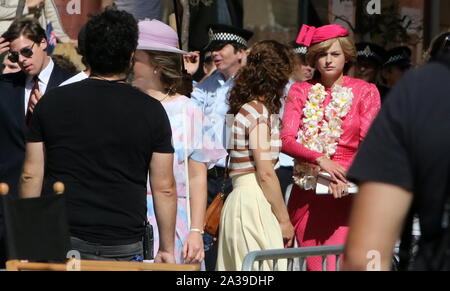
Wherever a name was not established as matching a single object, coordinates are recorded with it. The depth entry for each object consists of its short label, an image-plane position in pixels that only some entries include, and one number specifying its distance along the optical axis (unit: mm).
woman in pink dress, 12320
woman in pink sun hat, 10258
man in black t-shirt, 8344
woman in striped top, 11836
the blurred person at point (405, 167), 4945
